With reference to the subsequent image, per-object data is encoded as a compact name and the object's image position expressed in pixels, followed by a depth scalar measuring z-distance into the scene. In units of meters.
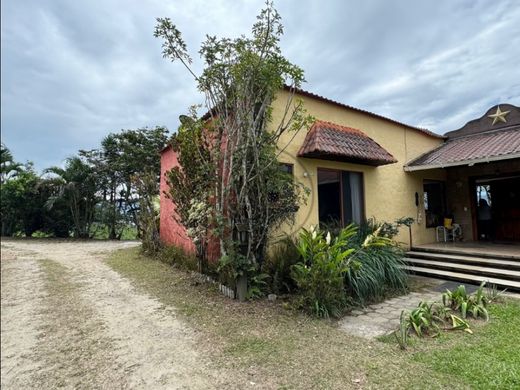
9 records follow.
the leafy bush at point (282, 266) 6.55
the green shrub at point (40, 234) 18.14
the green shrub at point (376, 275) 6.01
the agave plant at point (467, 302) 5.15
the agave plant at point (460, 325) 4.62
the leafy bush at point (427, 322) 4.45
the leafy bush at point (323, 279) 5.34
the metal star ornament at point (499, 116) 11.53
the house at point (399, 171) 8.34
